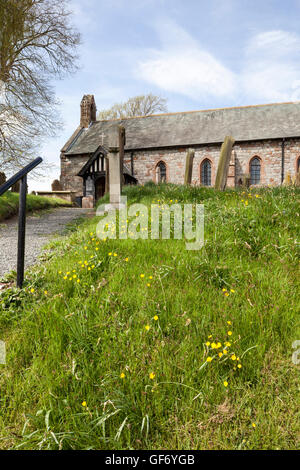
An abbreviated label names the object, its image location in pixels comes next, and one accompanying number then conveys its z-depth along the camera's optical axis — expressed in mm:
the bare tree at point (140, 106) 37031
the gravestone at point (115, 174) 6762
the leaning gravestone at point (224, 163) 7098
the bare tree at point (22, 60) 11805
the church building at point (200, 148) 23516
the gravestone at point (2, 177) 13062
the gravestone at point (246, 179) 12048
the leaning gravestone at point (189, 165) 8477
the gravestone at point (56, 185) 29594
